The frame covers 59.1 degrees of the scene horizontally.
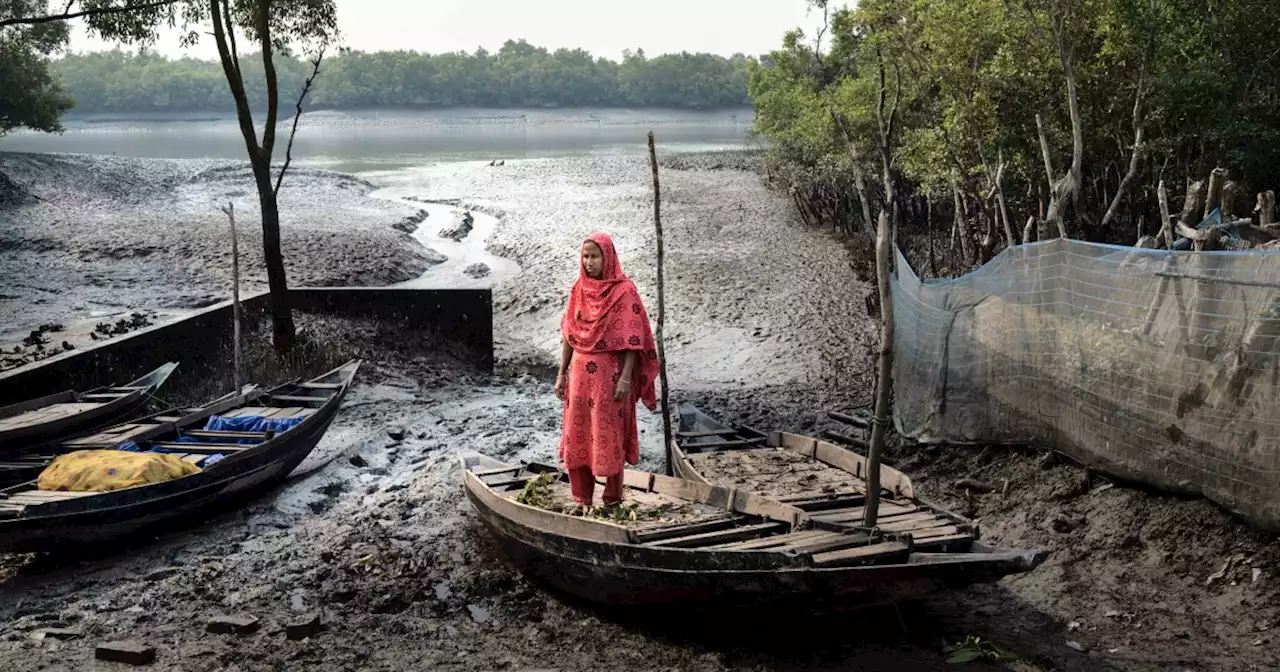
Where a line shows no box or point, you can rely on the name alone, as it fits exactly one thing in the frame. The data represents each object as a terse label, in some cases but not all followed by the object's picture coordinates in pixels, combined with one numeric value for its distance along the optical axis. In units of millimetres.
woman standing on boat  7352
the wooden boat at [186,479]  8086
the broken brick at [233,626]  7082
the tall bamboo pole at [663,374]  9781
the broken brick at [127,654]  6641
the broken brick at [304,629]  7027
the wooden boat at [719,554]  6000
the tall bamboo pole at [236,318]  12626
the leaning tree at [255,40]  14438
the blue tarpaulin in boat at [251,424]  10500
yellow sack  8555
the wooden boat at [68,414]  9930
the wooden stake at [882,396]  6441
